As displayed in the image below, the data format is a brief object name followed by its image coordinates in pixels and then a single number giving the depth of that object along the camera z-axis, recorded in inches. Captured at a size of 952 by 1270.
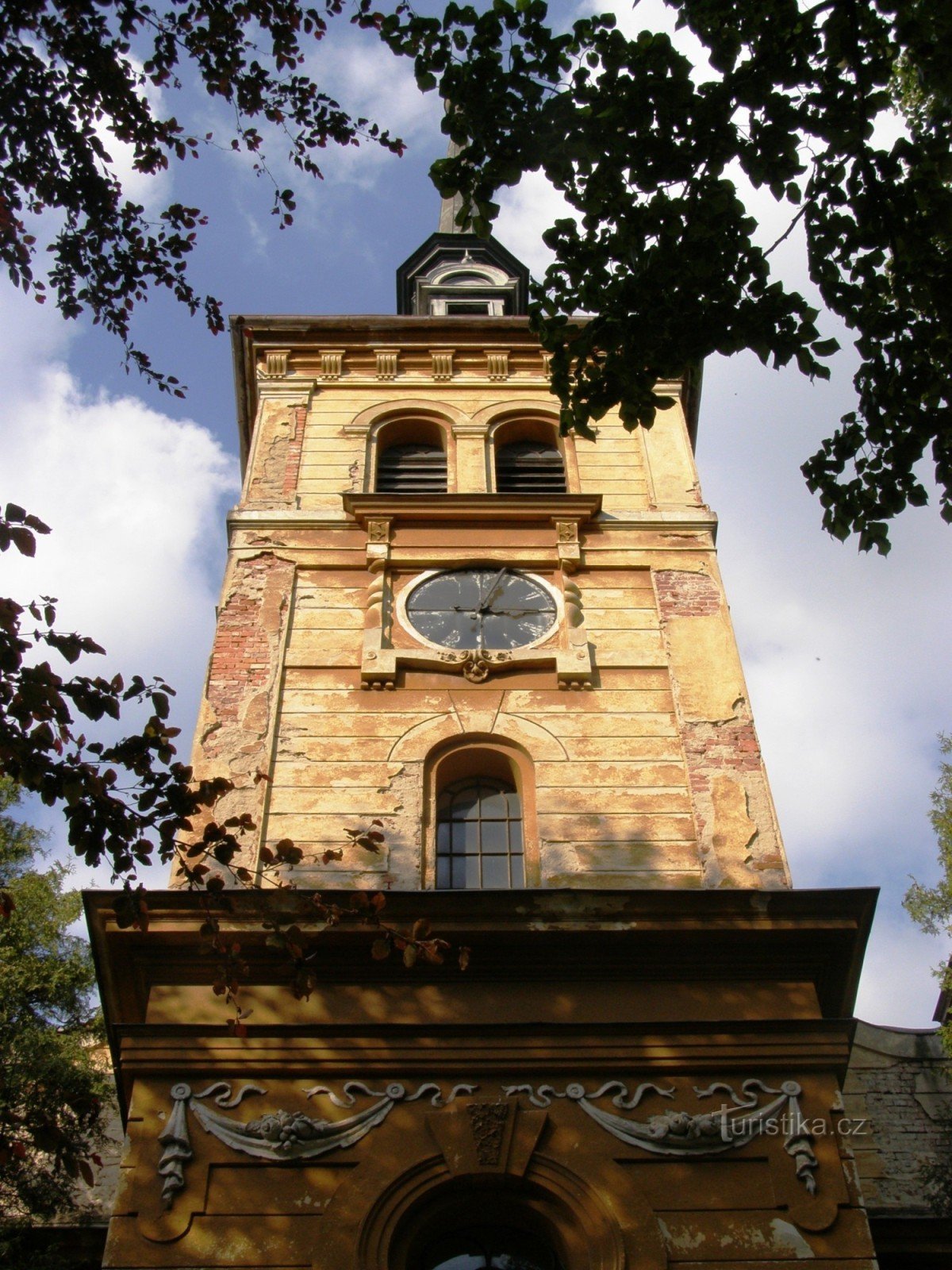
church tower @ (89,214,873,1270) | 336.5
